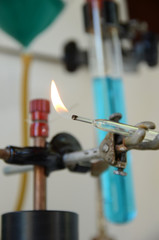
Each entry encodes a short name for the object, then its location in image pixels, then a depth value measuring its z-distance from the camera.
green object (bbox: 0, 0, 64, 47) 0.81
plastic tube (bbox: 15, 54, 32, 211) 0.77
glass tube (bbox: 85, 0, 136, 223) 0.71
